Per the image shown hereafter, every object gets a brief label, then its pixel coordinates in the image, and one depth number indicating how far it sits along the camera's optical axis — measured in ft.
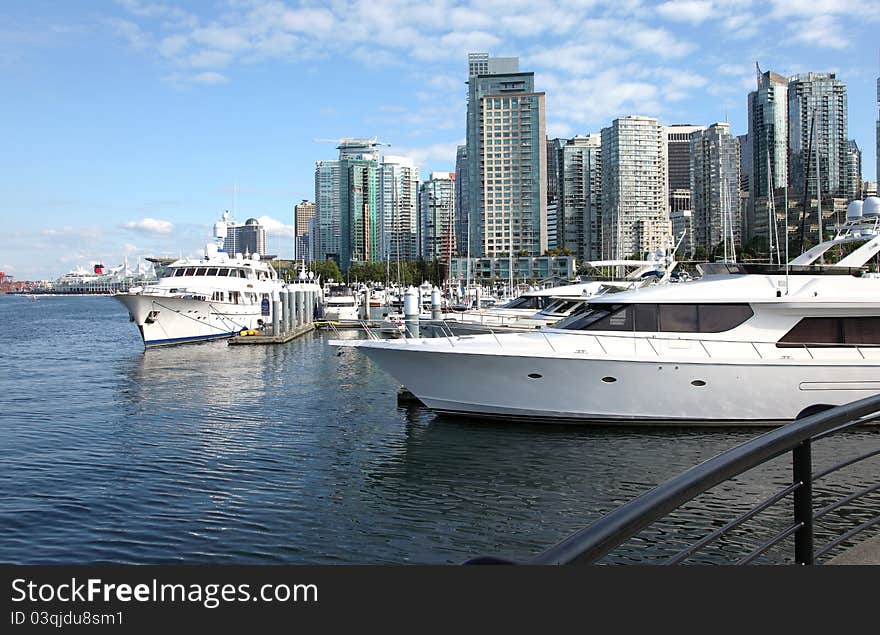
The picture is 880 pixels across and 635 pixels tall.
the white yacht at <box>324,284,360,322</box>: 193.67
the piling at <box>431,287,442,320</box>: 111.55
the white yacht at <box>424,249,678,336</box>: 89.35
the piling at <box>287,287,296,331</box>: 155.84
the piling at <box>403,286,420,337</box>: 82.02
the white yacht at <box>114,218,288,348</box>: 135.03
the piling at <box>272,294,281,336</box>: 139.76
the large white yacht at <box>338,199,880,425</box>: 51.16
